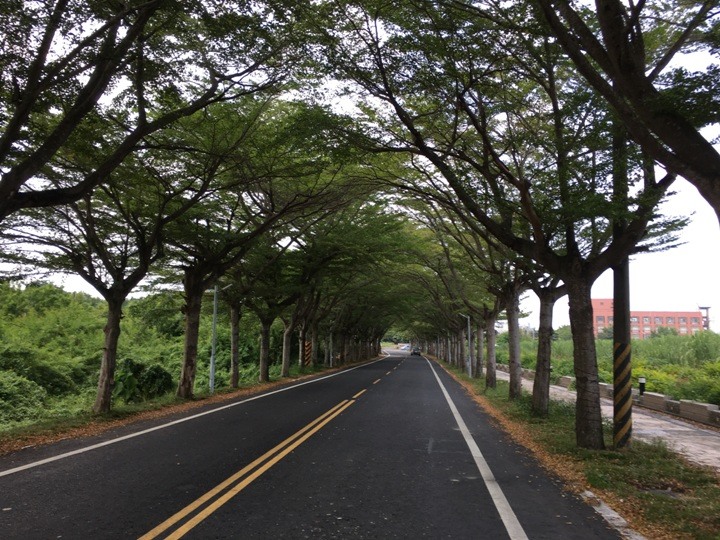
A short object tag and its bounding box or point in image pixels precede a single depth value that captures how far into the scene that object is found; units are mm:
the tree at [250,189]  12641
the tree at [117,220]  13023
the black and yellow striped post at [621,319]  9005
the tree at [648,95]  5022
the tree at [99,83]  7727
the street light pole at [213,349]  19064
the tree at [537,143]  8945
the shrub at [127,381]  23273
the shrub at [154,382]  26602
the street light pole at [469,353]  32631
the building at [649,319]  100438
